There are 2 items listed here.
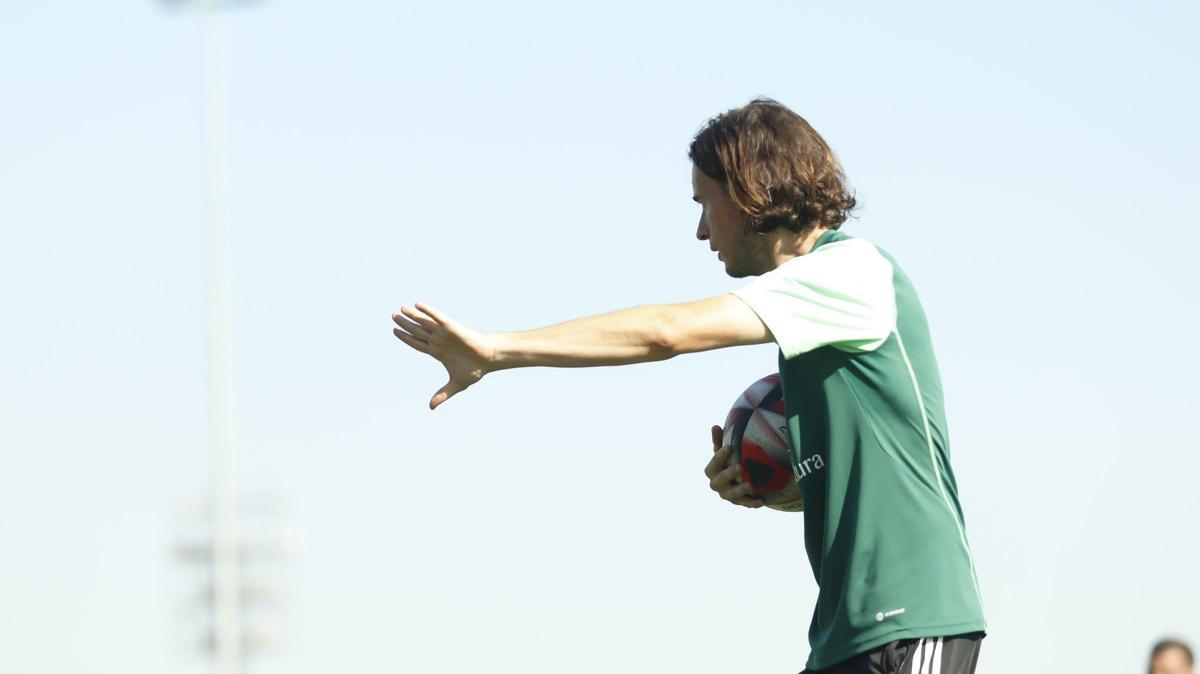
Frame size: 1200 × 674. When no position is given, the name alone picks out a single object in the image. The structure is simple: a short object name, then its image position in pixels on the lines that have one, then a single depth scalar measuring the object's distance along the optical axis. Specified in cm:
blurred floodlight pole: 5291
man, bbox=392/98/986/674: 998
